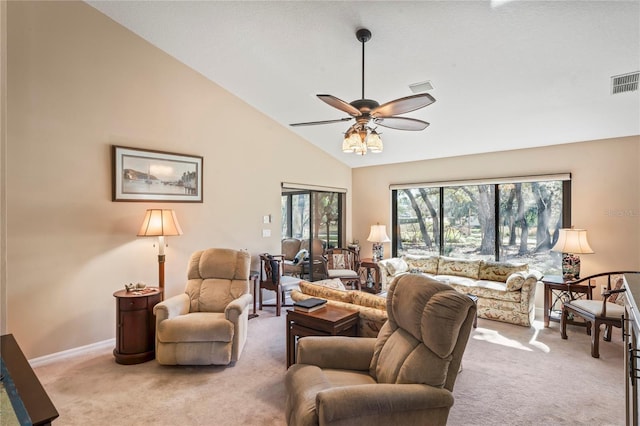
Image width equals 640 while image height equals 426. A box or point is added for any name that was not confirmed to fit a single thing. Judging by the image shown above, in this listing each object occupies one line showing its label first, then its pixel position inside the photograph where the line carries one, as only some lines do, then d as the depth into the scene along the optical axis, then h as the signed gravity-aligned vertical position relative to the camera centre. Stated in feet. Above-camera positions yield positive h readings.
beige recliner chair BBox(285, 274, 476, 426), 5.38 -2.92
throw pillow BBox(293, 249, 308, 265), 21.44 -2.62
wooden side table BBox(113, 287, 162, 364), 10.65 -3.64
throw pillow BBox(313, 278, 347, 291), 12.46 -2.59
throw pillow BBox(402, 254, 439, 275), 18.35 -2.71
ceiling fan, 8.04 +2.71
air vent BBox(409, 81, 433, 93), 12.29 +4.83
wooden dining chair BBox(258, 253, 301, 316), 15.45 -2.94
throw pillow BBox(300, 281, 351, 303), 9.93 -2.39
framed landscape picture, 12.40 +1.61
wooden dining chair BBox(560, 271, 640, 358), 11.14 -3.40
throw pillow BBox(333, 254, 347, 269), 20.20 -2.83
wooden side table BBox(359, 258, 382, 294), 19.91 -3.80
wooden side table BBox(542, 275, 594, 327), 13.59 -3.34
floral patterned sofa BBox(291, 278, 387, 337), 8.86 -2.51
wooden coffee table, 8.61 -2.90
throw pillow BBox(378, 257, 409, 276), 18.29 -2.79
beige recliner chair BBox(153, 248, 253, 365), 10.18 -3.28
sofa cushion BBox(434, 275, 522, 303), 14.53 -3.36
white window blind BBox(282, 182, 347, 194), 18.81 +1.71
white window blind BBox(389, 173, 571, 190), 15.70 +1.84
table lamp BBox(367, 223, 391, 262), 20.39 -1.40
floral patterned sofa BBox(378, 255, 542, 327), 14.23 -3.13
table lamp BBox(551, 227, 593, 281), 13.78 -1.39
